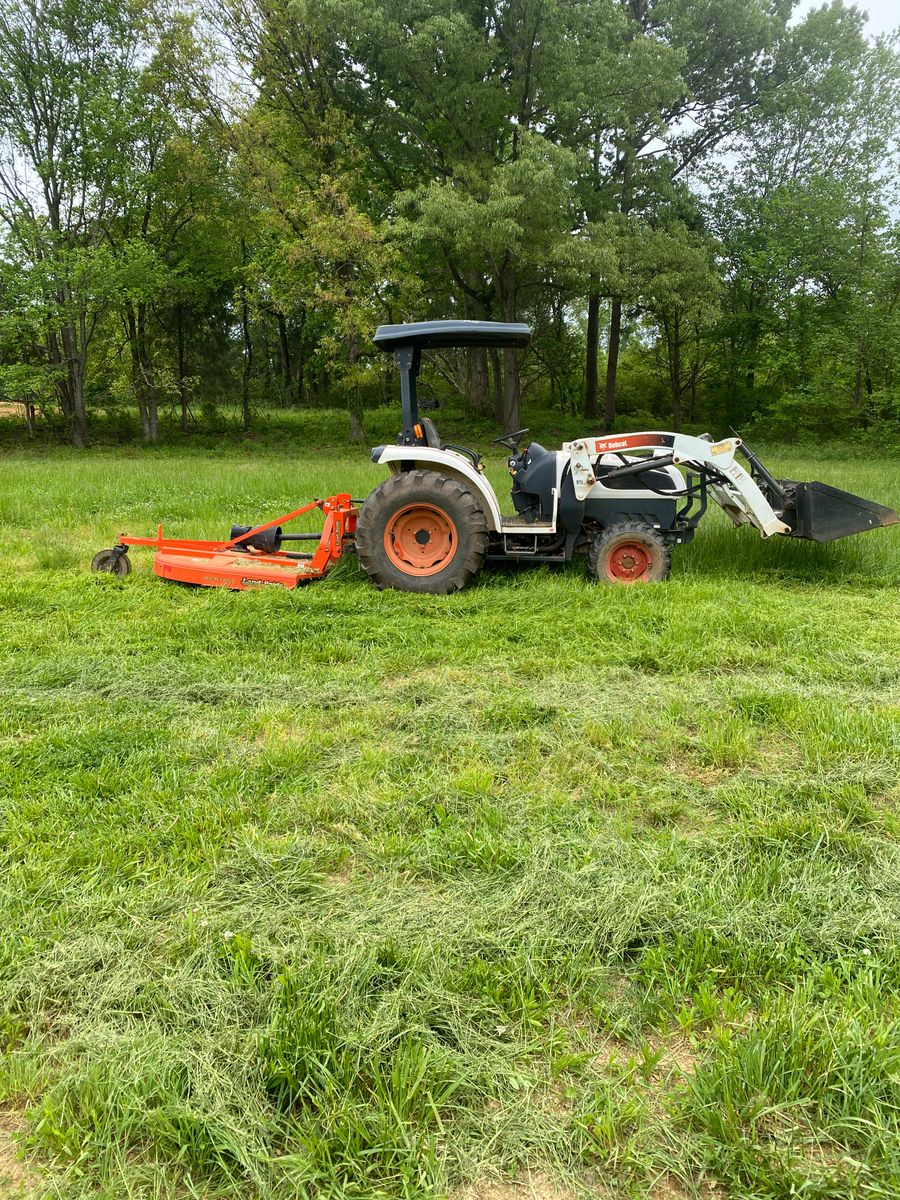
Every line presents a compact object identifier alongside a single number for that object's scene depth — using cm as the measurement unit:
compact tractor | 589
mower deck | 592
